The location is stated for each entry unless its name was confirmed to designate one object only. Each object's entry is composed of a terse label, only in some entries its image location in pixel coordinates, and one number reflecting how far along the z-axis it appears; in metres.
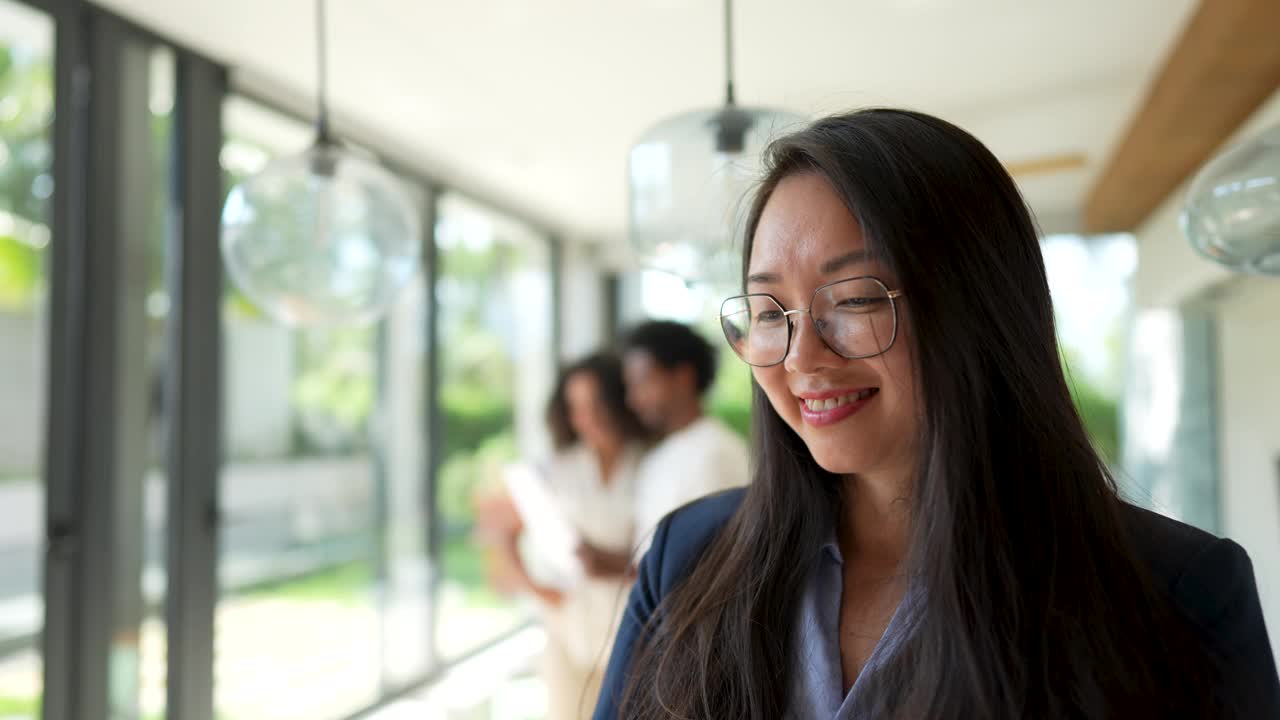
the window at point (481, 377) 4.72
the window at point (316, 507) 3.20
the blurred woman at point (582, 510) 2.65
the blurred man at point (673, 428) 2.24
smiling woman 0.83
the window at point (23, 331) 2.29
